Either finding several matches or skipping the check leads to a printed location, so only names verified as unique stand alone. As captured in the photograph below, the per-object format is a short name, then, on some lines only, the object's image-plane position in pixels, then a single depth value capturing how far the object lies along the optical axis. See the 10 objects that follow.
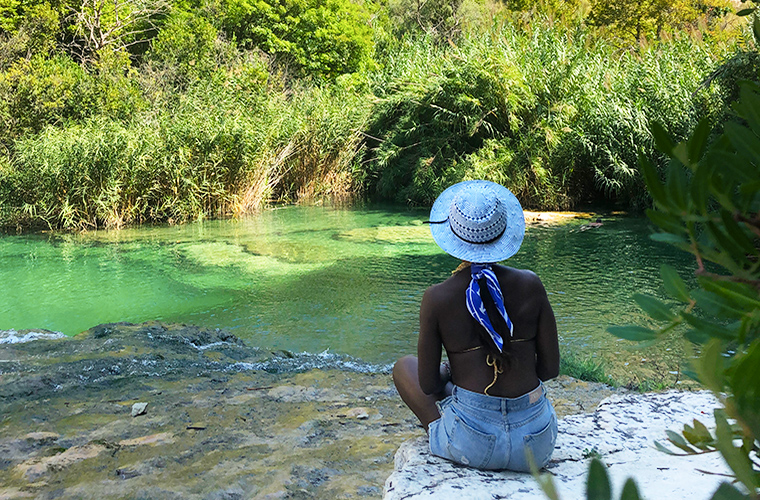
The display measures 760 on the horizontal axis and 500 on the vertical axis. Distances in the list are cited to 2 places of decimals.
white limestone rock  1.87
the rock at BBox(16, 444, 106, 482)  2.47
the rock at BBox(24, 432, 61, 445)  2.83
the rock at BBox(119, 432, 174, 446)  2.81
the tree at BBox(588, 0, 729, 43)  22.86
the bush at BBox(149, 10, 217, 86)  18.44
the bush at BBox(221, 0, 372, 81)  23.33
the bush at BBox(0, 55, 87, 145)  13.02
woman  2.19
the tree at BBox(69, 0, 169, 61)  19.77
